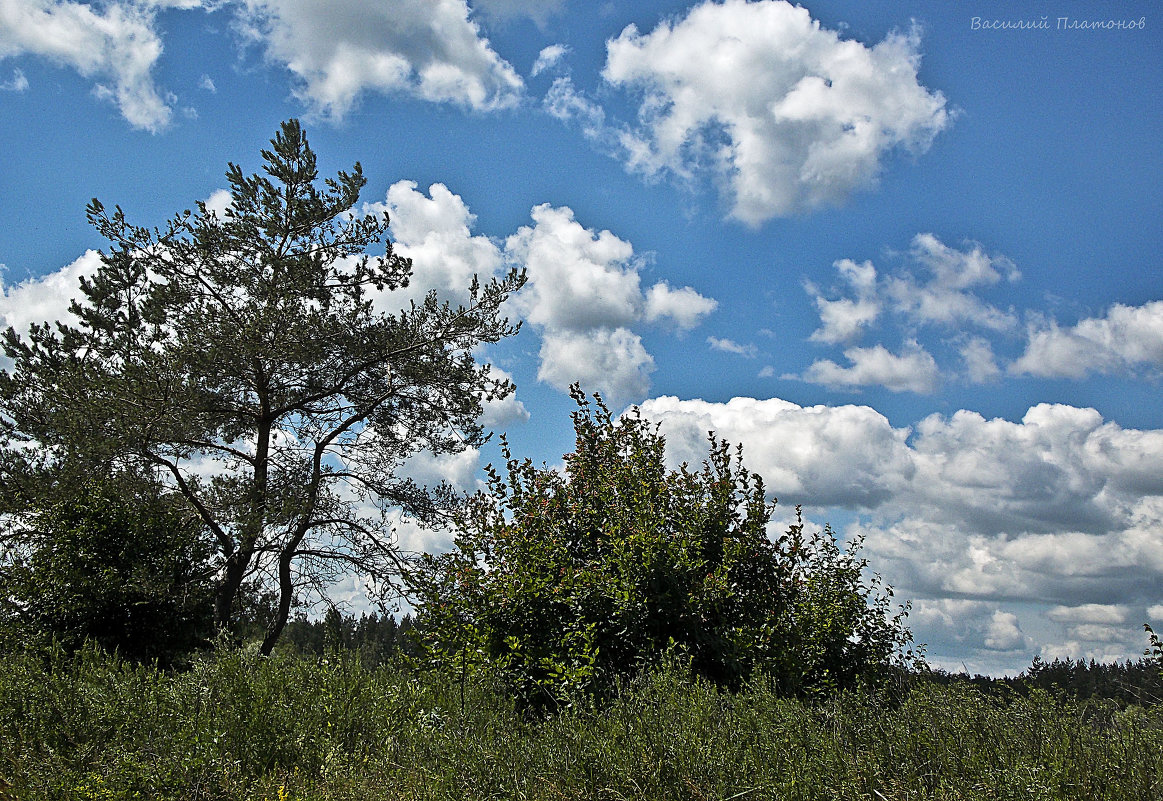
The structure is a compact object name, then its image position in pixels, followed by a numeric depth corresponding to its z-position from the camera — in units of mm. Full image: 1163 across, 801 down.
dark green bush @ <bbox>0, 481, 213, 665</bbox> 13711
